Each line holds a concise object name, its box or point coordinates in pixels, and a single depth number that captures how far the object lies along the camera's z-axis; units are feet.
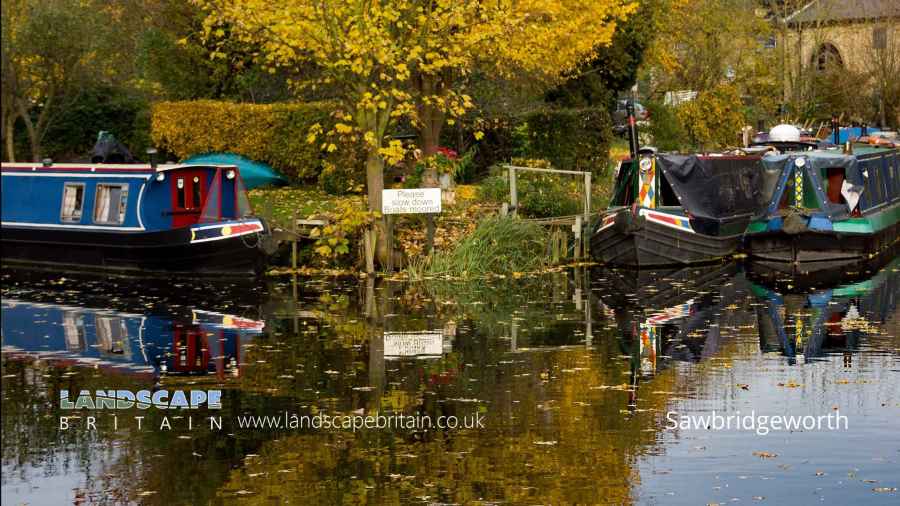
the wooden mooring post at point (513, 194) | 86.50
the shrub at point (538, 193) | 93.25
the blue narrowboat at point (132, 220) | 79.46
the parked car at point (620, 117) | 113.68
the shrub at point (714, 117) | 147.43
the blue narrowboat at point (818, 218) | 90.43
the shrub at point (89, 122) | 130.72
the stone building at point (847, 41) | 169.27
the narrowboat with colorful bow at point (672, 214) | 85.66
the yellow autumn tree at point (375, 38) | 72.28
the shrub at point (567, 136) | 115.96
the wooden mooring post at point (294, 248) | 82.69
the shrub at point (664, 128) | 140.56
